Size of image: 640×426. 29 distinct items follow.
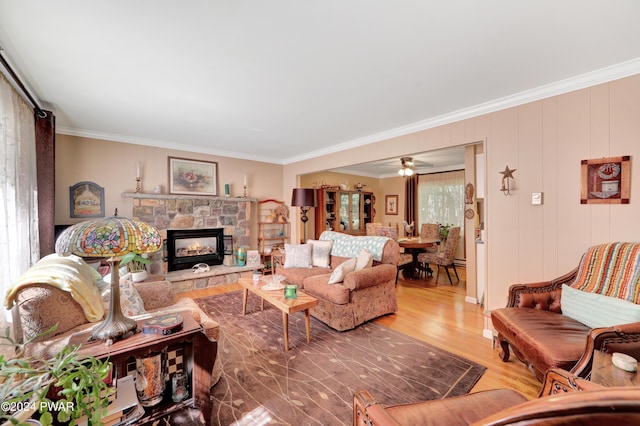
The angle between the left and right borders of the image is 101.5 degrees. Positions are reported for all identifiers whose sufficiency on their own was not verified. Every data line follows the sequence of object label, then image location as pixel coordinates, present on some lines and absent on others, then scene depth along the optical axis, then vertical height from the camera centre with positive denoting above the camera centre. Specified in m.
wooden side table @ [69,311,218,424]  1.30 -0.79
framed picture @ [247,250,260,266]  5.25 -0.95
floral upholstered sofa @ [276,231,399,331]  2.92 -0.88
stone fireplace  4.41 -0.15
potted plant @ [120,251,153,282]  2.80 -0.70
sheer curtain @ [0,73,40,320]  2.04 +0.23
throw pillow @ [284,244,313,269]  4.05 -0.73
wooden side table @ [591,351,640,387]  1.22 -0.83
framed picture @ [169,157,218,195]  4.71 +0.64
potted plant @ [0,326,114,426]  0.62 -0.47
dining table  4.96 -0.71
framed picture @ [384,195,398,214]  7.82 +0.15
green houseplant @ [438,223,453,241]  6.54 -0.55
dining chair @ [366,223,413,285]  4.95 -0.53
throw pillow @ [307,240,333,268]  4.10 -0.70
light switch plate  2.51 +0.09
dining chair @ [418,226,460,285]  4.75 -0.81
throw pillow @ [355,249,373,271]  3.23 -0.64
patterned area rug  1.76 -1.34
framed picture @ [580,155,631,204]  2.11 +0.22
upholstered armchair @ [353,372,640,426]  0.50 -0.43
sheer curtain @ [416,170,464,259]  6.55 +0.24
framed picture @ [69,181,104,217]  3.86 +0.19
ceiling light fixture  5.30 +0.83
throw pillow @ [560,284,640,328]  1.71 -0.72
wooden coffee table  2.47 -0.91
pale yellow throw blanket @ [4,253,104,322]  1.41 -0.40
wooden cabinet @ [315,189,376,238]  6.43 -0.04
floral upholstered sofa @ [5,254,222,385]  1.39 -0.55
